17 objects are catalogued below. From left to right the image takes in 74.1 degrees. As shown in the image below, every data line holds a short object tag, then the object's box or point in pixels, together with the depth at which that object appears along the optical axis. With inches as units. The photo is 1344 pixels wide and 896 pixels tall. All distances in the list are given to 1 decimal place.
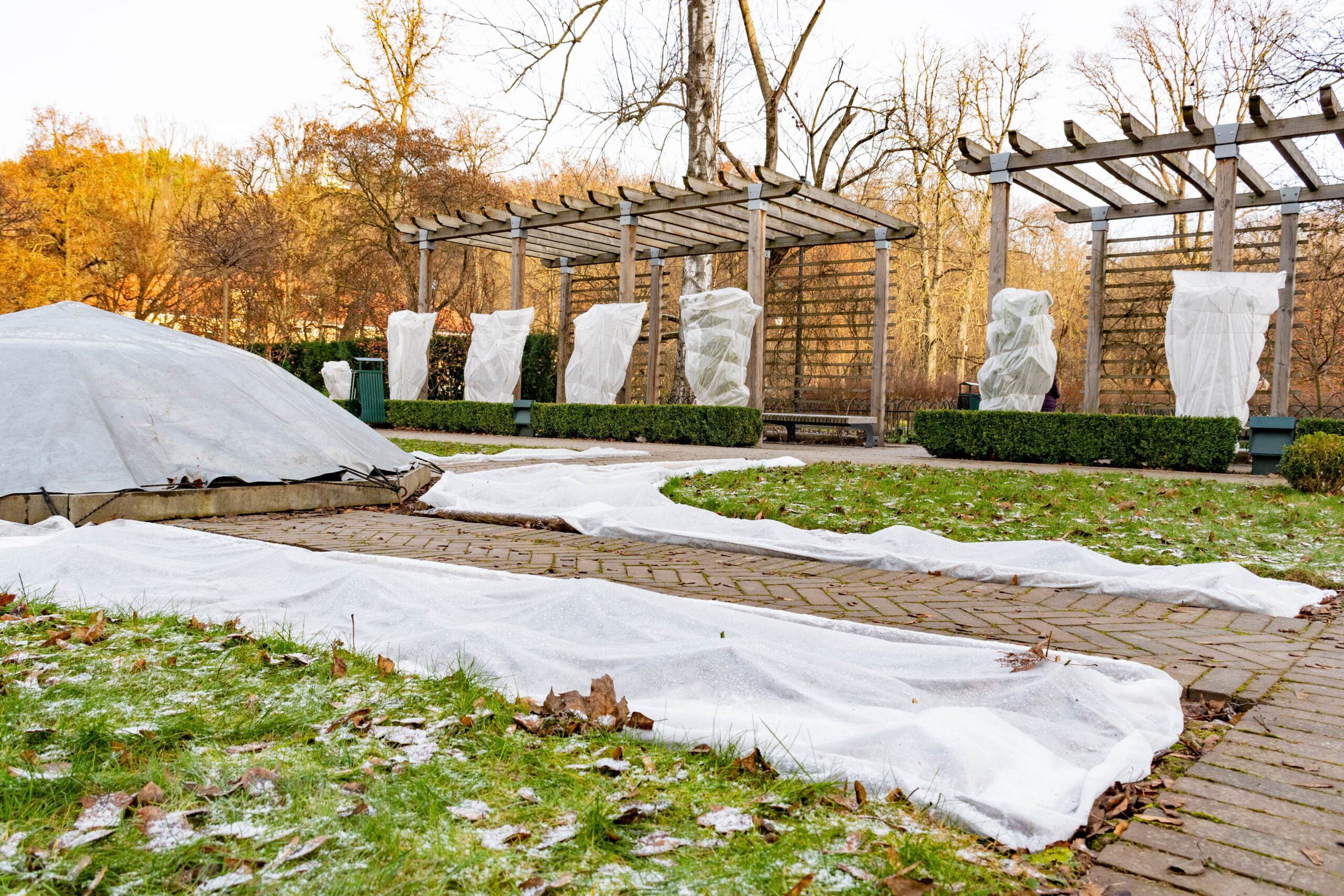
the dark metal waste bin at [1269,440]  397.7
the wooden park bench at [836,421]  573.0
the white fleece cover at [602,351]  602.2
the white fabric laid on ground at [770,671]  76.0
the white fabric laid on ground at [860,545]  157.5
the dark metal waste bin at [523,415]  617.0
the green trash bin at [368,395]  729.6
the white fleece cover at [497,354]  647.1
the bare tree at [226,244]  747.4
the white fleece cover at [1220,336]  437.7
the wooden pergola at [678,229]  557.0
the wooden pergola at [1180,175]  436.8
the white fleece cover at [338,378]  773.3
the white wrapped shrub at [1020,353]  477.4
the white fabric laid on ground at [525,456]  394.4
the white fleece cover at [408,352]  699.4
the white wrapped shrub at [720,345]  552.4
